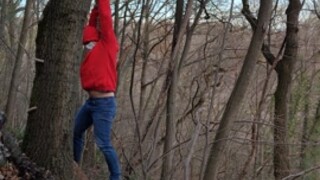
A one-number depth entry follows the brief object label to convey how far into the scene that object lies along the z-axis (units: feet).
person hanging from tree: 29.68
